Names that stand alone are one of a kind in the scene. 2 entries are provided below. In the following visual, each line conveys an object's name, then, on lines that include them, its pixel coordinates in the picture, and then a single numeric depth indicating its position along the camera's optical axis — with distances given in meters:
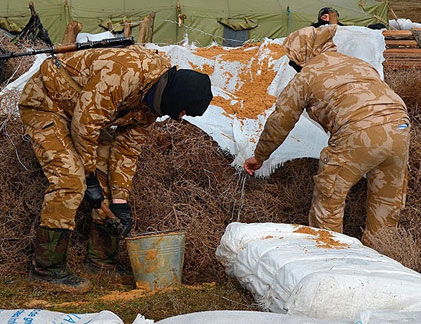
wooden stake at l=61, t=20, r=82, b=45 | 6.45
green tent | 12.59
